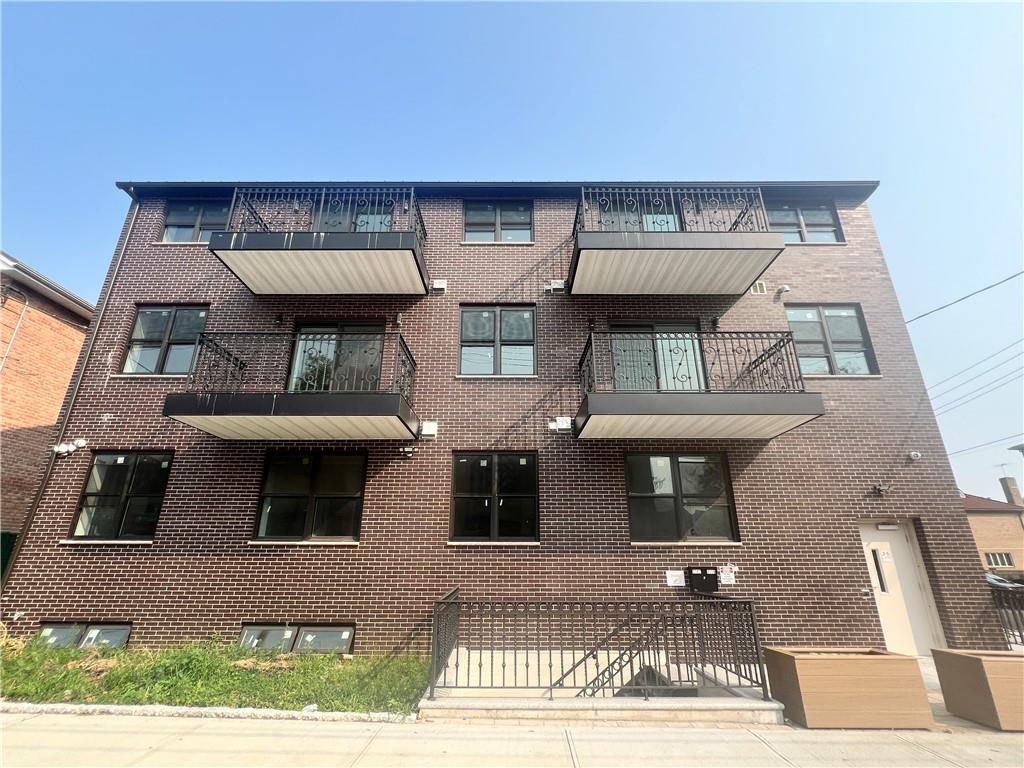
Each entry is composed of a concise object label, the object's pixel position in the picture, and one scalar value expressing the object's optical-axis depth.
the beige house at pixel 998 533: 29.83
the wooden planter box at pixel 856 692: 4.67
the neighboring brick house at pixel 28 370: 10.62
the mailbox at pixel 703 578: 7.30
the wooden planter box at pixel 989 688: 4.61
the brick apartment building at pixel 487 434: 7.23
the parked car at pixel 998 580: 20.17
